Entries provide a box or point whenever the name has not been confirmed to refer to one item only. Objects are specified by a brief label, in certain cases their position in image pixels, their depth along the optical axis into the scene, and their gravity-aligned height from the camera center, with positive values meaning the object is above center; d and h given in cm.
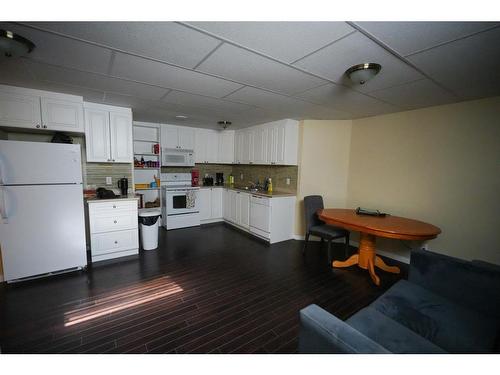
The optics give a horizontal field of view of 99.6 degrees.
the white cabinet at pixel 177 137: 475 +70
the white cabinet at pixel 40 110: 250 +67
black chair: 313 -88
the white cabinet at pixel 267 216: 394 -91
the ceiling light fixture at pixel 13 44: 144 +84
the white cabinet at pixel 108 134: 319 +50
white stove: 452 -84
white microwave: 476 +22
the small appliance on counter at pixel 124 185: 347 -33
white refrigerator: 235 -54
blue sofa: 103 -95
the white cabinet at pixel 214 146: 520 +55
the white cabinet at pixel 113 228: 298 -92
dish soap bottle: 448 -36
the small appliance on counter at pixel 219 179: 565 -29
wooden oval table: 231 -64
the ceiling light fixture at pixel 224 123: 424 +92
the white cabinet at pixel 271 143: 407 +55
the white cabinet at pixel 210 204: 504 -88
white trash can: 350 -104
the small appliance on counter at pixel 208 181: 543 -34
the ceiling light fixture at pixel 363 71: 177 +86
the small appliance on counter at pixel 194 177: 515 -24
